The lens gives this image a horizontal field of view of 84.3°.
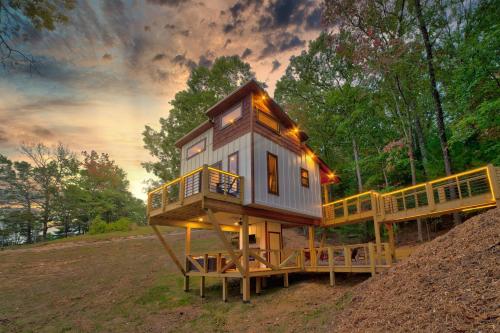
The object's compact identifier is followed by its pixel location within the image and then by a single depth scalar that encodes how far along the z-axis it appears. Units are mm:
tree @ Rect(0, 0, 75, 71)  4852
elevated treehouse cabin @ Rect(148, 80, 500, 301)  11156
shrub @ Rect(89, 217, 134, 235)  32781
